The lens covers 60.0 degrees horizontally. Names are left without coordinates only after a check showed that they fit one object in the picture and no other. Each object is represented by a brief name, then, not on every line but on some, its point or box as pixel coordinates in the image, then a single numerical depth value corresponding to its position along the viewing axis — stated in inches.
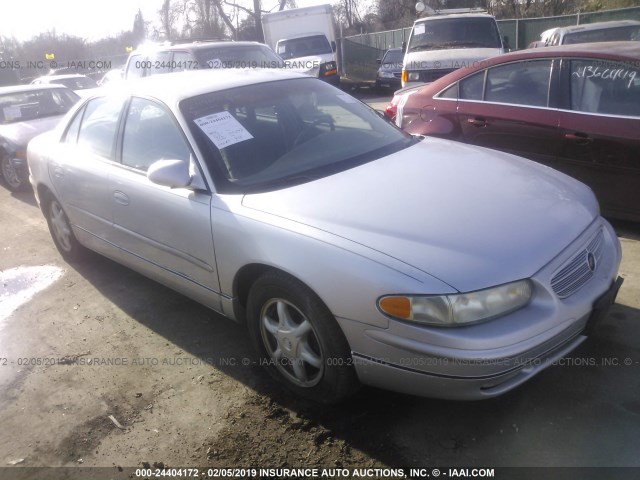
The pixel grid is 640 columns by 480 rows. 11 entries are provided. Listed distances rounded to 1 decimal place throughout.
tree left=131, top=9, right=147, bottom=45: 1326.8
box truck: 665.0
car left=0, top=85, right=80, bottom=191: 302.7
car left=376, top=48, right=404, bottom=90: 671.1
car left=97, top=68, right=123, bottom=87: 597.2
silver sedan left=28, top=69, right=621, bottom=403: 90.0
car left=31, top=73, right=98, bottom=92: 550.0
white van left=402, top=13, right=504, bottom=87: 377.7
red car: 165.2
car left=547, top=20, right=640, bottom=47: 340.5
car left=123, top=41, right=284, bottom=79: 344.5
